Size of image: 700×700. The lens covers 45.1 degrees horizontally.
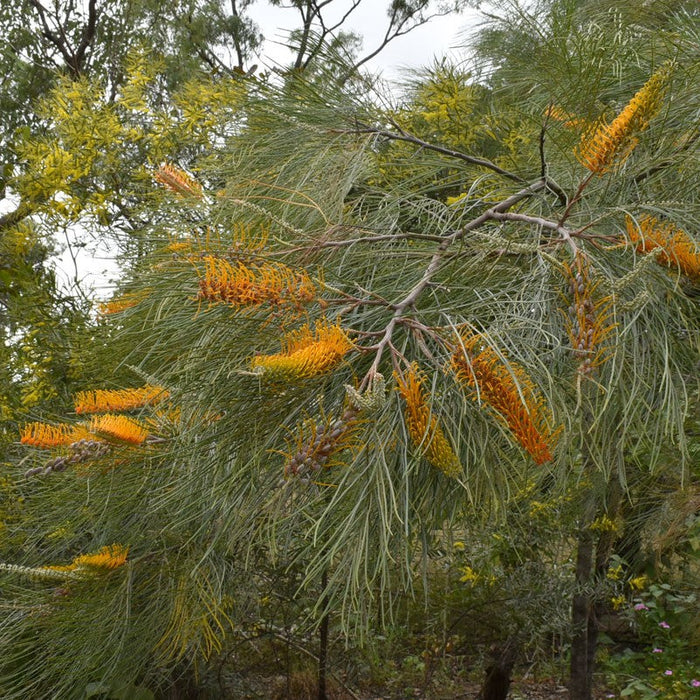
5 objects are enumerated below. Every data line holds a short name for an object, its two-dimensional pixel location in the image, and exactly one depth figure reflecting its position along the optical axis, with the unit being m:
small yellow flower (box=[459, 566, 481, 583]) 2.29
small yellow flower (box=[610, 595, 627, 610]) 2.42
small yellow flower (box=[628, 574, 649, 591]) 2.53
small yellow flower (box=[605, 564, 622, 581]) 2.42
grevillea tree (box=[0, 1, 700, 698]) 0.66
